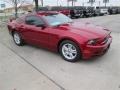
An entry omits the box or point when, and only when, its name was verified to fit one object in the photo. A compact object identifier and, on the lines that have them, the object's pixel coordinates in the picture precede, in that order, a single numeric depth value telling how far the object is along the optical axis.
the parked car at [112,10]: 15.45
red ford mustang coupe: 2.83
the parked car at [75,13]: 10.37
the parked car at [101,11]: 13.11
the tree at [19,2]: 9.26
